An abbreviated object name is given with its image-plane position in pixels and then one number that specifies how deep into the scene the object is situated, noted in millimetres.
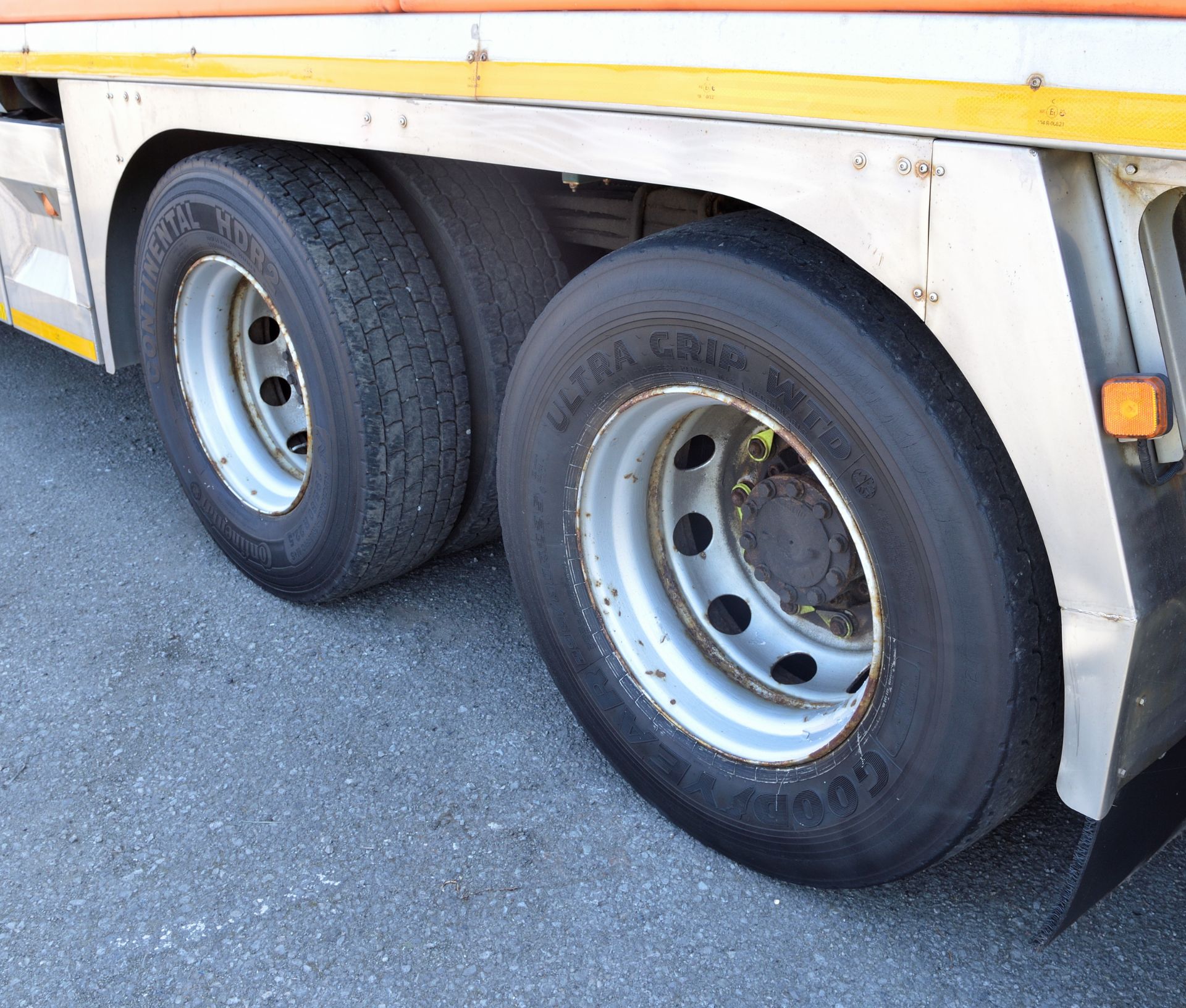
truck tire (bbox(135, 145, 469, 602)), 2369
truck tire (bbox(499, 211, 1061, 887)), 1489
